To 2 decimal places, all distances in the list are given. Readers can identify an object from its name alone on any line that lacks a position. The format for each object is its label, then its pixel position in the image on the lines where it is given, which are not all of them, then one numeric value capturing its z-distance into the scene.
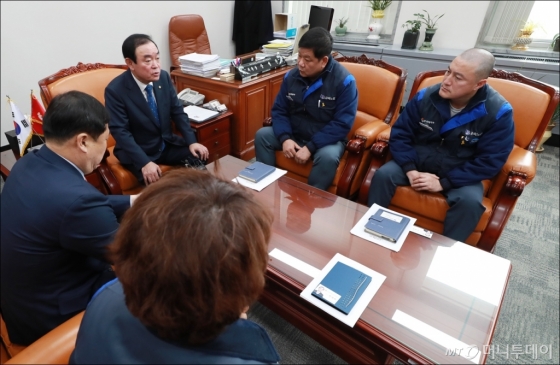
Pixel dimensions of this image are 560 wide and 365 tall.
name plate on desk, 2.50
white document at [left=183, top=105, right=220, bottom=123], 2.29
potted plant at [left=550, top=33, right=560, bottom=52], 3.12
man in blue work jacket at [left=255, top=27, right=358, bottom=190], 1.96
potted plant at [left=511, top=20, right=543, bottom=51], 3.18
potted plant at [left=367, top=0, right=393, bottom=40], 3.69
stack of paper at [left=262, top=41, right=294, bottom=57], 3.03
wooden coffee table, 0.96
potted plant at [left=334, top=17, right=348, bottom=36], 4.07
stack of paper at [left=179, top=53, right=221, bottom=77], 2.55
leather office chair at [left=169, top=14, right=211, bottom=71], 3.51
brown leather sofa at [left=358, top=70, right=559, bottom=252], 1.58
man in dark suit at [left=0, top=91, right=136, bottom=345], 0.87
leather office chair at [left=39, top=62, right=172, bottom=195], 1.83
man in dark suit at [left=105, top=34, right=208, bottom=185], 1.78
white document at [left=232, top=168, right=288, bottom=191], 1.67
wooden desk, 2.51
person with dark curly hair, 0.48
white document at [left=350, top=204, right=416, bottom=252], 1.29
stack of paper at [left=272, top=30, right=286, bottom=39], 3.68
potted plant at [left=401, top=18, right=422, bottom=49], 3.47
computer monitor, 3.00
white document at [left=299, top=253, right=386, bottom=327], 0.98
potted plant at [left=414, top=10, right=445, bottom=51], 3.42
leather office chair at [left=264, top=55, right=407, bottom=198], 1.97
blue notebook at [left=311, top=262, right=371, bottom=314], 1.01
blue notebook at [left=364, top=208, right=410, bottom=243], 1.32
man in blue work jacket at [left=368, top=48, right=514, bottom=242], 1.61
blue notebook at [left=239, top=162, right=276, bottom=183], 1.71
